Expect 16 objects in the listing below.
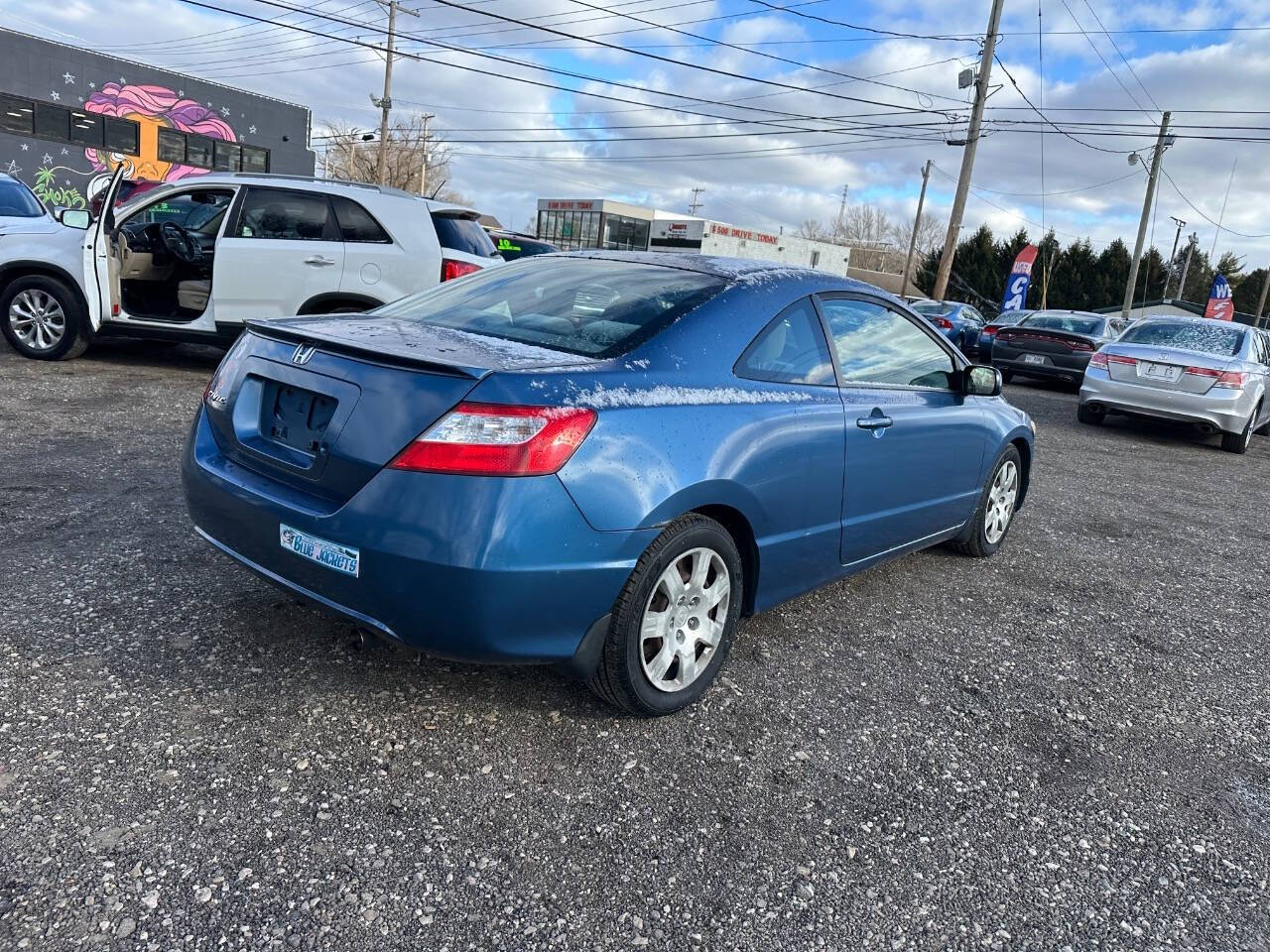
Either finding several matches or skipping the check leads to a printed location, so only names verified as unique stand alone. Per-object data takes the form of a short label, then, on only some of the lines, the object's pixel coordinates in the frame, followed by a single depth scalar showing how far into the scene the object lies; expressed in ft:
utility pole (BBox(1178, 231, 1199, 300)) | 213.46
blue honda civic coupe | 8.33
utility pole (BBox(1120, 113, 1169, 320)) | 115.96
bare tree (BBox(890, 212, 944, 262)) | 306.98
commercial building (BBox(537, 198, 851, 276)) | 136.77
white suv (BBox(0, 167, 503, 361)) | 26.48
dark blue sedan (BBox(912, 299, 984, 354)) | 66.64
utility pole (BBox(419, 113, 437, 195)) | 183.63
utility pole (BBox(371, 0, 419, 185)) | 126.21
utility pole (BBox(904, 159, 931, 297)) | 199.00
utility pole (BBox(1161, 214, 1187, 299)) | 235.40
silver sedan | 33.83
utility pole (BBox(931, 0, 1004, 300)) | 80.02
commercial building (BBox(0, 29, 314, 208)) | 78.38
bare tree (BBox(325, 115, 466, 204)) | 195.42
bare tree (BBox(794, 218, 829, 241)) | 335.36
